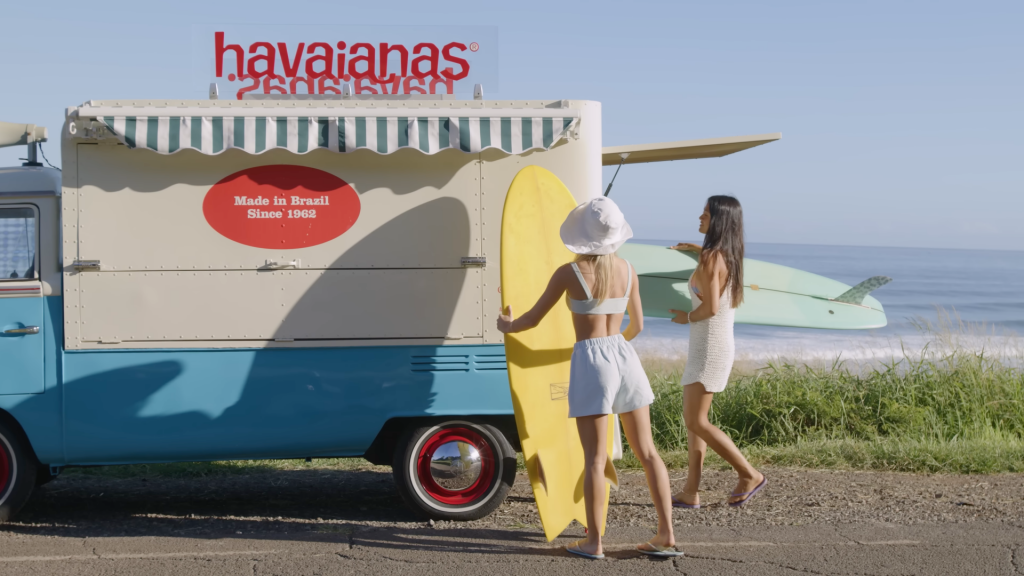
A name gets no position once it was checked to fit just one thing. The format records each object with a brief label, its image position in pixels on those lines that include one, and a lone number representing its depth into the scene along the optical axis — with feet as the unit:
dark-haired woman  16.35
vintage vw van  15.51
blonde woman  13.60
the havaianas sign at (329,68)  16.97
